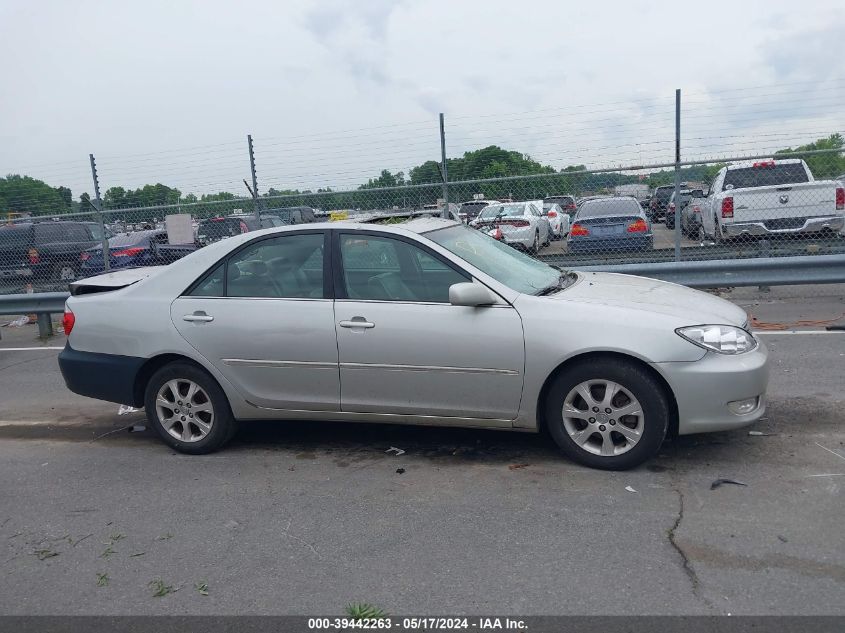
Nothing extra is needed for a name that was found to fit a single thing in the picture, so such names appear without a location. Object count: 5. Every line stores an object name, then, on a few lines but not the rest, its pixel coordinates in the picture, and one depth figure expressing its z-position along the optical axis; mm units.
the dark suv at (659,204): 13614
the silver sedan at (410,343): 4488
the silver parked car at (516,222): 13375
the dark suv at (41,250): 13484
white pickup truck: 10938
